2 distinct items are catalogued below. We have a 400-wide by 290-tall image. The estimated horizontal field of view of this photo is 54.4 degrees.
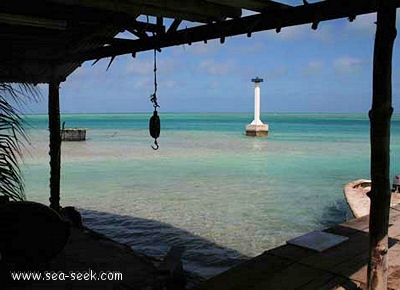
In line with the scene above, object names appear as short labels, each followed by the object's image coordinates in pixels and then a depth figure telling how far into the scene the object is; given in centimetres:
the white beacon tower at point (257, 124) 5703
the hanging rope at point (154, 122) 816
